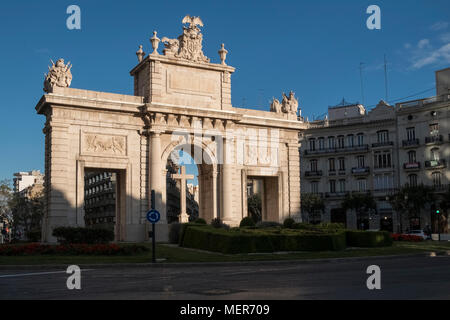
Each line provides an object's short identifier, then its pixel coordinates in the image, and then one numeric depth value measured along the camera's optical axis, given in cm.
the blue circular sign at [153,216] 2308
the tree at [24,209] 7569
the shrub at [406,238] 4219
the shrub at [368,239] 3312
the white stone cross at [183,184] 3938
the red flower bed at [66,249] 2603
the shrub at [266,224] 3723
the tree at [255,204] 8169
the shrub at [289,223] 3631
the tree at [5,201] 7075
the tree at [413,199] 6419
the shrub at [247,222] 3731
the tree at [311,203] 7238
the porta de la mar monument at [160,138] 3728
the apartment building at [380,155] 6650
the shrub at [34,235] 4285
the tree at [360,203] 6850
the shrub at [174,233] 3644
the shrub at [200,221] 3572
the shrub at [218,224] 3572
